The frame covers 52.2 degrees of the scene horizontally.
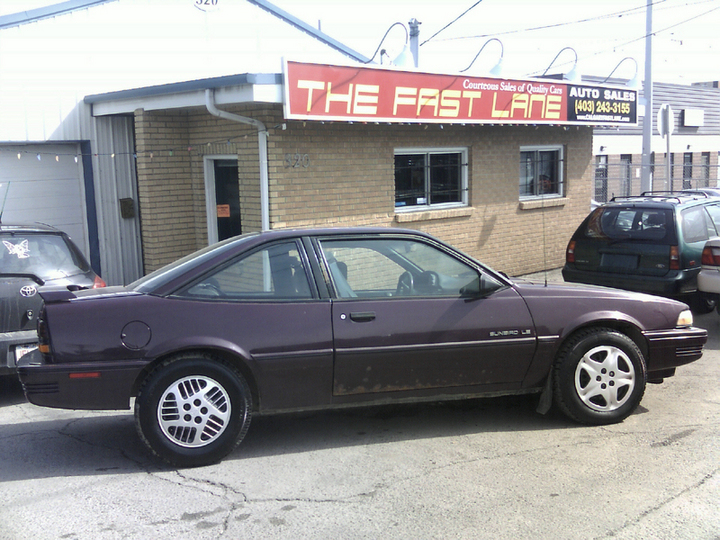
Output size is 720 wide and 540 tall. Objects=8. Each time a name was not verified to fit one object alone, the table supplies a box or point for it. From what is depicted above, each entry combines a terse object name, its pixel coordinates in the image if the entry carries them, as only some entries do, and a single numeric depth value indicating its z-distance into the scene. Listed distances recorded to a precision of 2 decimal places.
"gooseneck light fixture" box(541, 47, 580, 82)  13.02
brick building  9.14
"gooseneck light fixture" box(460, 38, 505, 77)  11.20
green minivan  8.78
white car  8.30
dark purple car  4.65
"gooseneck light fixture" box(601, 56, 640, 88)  13.93
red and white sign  8.53
